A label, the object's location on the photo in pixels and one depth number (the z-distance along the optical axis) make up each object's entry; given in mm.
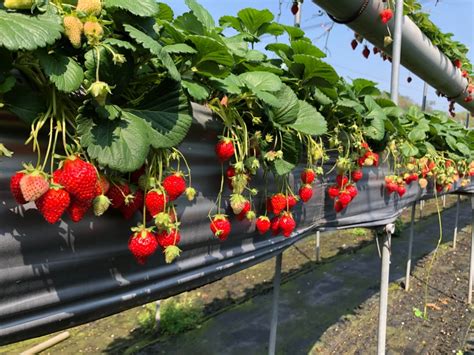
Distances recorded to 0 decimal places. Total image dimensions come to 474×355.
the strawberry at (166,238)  728
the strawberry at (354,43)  2744
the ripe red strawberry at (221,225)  887
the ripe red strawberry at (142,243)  672
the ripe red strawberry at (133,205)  702
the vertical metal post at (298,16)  1845
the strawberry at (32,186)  527
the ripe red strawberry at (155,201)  690
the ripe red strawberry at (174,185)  713
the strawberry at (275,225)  1126
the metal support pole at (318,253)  5144
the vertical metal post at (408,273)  4211
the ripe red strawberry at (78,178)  555
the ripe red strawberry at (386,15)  1819
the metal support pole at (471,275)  4074
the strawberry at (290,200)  1120
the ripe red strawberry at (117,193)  670
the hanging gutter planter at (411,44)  1620
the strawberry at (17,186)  541
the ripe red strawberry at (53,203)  545
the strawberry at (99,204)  612
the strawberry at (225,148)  905
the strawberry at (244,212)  988
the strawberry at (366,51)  2806
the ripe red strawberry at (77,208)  589
